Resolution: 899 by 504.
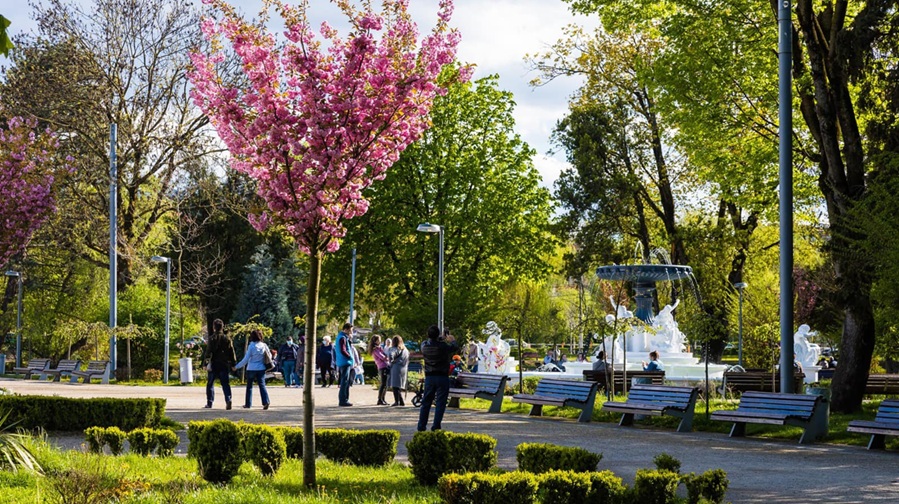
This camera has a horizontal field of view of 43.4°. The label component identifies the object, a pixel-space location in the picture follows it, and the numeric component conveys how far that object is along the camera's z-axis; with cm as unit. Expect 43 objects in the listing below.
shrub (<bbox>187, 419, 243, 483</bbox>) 1148
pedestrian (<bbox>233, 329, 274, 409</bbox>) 2350
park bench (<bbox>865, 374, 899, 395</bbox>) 2859
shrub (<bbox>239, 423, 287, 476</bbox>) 1181
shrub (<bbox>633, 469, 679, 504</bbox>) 930
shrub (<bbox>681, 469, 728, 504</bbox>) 964
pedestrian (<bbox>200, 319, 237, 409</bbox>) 2302
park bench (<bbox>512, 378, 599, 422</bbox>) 2134
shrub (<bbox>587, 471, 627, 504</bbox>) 927
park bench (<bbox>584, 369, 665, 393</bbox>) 2875
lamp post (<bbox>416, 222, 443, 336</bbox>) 3162
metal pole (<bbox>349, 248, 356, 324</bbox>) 4525
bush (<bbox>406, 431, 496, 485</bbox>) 1132
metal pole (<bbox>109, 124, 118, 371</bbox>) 3519
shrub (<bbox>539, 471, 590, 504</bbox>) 919
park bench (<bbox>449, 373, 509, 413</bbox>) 2361
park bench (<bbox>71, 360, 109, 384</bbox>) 3831
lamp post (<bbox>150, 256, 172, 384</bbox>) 3947
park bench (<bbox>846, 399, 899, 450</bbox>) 1566
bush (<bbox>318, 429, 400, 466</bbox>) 1279
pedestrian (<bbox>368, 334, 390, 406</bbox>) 2634
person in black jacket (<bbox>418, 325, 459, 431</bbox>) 1731
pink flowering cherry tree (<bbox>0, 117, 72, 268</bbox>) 2039
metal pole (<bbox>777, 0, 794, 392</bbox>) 1741
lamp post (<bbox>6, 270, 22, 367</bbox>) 4603
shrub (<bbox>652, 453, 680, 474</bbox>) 1030
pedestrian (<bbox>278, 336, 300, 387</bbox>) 3844
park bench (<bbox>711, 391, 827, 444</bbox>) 1720
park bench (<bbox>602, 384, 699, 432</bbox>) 1925
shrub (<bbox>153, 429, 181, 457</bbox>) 1356
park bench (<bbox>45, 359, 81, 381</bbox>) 4034
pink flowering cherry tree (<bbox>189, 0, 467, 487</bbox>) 1055
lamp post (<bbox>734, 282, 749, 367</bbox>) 3946
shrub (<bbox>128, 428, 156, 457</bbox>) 1353
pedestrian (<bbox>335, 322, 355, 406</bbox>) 2534
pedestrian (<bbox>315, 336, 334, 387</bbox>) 3503
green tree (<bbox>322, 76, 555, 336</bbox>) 4459
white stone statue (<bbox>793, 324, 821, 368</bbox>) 3966
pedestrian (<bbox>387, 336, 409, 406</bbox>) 2542
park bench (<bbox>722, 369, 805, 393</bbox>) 2723
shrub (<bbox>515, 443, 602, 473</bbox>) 1058
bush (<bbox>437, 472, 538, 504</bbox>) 892
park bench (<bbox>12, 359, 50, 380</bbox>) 4262
